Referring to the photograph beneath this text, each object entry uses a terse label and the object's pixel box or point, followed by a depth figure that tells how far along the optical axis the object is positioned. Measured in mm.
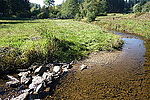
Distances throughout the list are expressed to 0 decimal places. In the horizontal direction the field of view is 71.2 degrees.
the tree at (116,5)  96415
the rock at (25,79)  7898
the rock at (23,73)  8813
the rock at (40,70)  9017
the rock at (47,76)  8128
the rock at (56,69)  9475
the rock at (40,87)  7035
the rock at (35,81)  7420
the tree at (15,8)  53650
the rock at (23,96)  6369
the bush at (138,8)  69964
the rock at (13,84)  7620
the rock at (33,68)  9512
